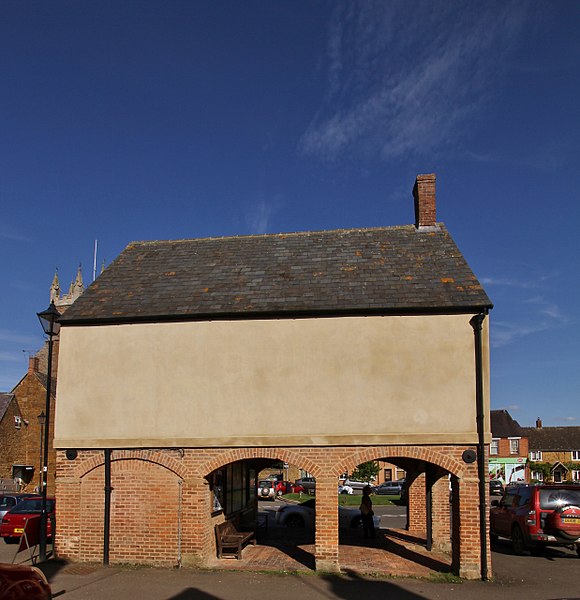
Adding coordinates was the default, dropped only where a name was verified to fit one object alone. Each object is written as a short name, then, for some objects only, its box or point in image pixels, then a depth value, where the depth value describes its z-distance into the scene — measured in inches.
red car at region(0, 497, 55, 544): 663.8
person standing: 691.4
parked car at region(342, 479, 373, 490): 1824.2
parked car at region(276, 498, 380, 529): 825.1
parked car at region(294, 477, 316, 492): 1796.3
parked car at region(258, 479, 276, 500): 1521.8
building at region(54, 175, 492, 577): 491.8
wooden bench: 549.0
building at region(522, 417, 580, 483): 2423.7
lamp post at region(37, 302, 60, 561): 514.3
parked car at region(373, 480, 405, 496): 1712.8
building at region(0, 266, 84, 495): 1471.5
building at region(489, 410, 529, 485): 2413.9
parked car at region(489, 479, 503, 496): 1845.5
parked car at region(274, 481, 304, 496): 1665.7
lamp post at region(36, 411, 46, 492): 1446.9
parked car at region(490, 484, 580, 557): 544.4
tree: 1990.7
